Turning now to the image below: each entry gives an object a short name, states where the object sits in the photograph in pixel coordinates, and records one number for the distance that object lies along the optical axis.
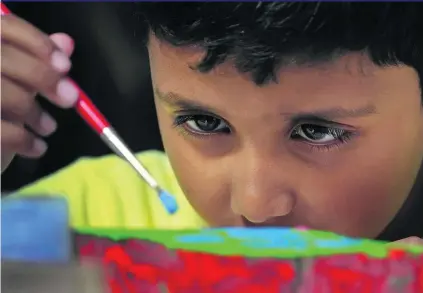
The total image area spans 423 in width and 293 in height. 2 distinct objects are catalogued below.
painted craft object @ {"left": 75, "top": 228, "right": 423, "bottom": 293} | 0.85
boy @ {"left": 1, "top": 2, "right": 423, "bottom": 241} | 0.84
